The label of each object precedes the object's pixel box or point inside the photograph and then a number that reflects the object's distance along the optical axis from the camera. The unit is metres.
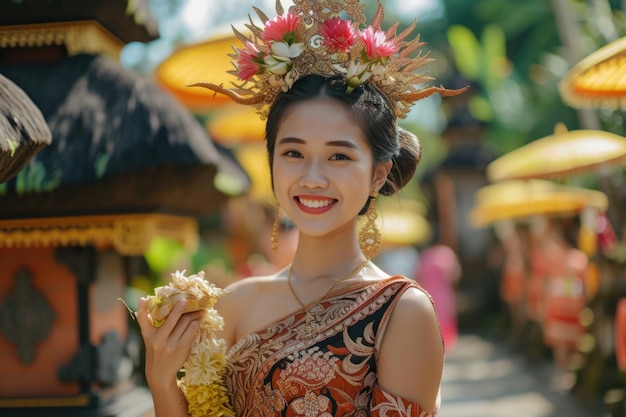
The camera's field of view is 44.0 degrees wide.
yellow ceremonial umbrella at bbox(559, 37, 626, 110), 3.78
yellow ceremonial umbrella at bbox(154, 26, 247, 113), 5.93
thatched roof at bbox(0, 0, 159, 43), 3.75
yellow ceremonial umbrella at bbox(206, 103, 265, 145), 8.63
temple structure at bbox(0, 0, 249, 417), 3.60
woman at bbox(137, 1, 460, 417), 2.16
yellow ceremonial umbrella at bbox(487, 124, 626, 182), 6.06
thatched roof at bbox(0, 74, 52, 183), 2.38
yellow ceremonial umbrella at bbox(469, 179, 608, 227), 9.48
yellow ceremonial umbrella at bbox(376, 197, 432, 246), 9.68
